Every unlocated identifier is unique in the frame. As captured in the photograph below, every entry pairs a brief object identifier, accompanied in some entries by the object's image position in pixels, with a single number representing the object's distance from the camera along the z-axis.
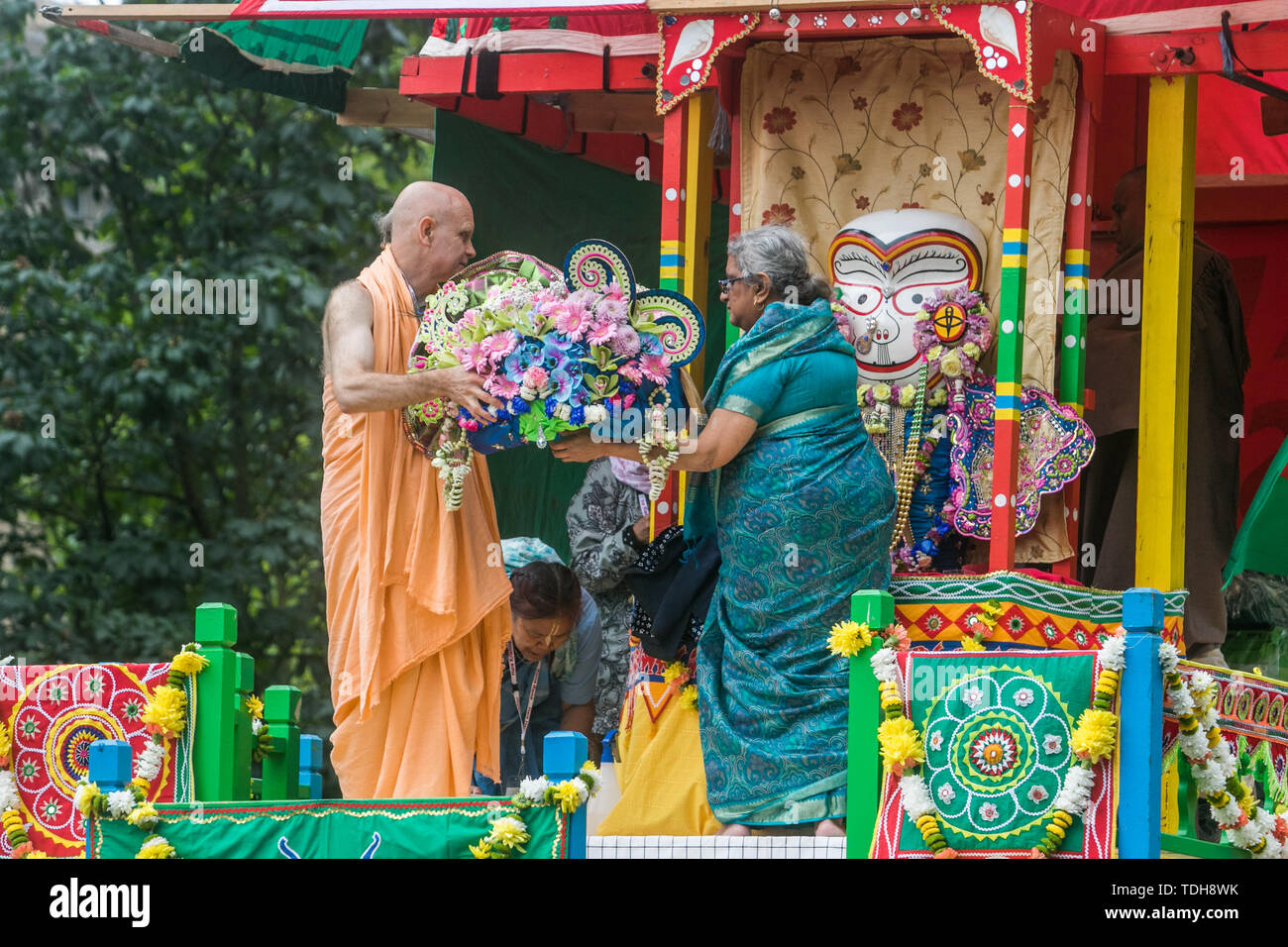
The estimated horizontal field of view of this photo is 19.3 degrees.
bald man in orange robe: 12.41
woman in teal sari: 12.75
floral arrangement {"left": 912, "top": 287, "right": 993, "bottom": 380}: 14.41
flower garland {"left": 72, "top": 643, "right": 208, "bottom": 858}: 11.54
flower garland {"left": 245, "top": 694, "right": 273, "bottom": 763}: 13.03
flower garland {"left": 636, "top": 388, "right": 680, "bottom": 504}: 12.49
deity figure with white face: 14.68
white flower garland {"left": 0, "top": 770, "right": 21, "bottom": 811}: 11.96
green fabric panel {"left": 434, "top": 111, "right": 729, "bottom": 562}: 18.25
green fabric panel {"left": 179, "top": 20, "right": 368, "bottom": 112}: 17.94
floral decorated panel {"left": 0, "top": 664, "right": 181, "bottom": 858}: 12.00
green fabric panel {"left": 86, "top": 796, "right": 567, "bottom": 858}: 10.01
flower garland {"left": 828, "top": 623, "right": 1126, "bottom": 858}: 10.64
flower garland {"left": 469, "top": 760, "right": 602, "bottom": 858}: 9.82
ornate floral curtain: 15.21
